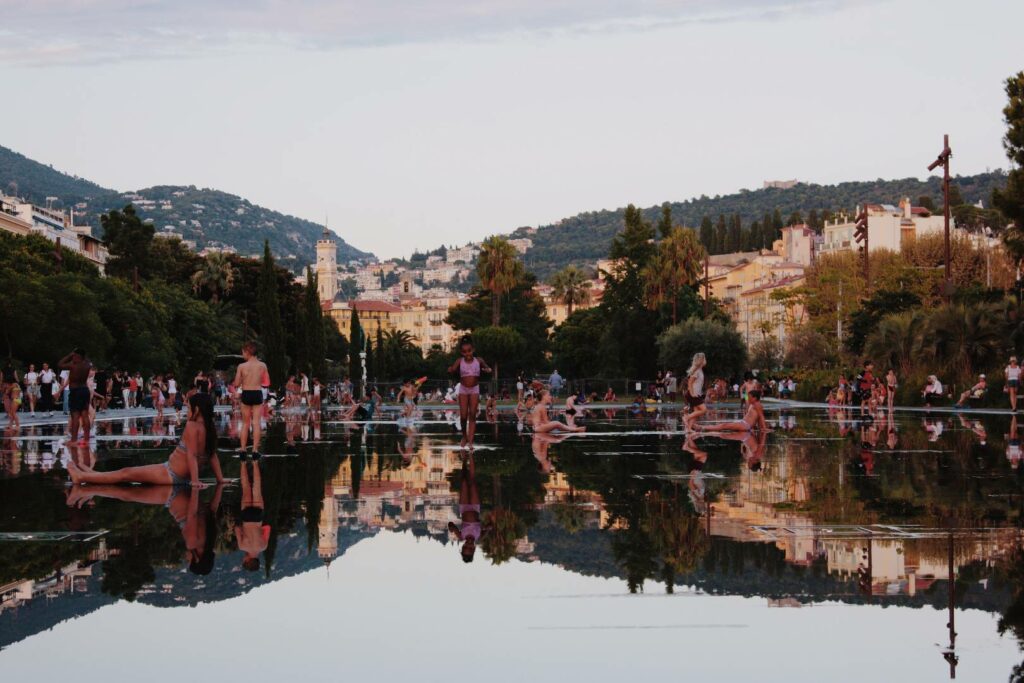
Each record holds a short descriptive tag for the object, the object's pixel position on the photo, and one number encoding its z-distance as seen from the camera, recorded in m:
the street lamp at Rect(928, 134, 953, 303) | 48.47
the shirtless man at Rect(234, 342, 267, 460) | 18.34
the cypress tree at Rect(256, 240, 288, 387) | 88.12
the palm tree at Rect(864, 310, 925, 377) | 48.97
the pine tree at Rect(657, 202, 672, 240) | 99.62
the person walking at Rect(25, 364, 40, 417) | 41.00
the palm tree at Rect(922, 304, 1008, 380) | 45.00
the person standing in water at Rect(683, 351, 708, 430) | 26.33
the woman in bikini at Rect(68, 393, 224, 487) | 13.73
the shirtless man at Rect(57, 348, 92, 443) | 20.58
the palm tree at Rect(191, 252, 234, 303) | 109.12
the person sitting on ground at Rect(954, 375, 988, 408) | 41.66
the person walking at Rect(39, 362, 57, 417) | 41.75
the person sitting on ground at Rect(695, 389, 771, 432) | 26.20
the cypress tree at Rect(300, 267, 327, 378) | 99.31
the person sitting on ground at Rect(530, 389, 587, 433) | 25.55
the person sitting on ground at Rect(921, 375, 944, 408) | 43.94
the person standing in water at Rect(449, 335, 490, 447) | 19.67
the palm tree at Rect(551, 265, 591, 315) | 147.25
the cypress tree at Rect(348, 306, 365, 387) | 113.70
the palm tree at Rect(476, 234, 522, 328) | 106.62
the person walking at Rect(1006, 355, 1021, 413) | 36.72
